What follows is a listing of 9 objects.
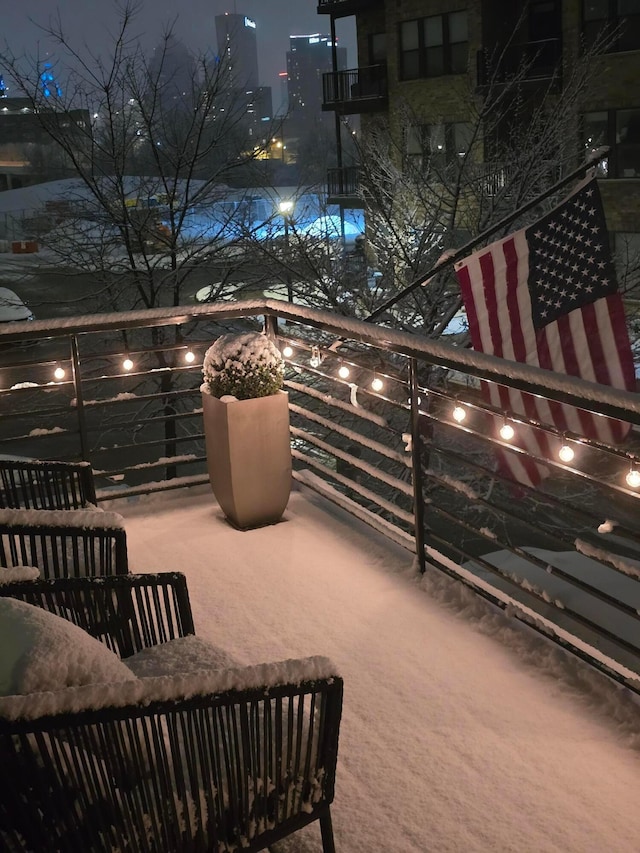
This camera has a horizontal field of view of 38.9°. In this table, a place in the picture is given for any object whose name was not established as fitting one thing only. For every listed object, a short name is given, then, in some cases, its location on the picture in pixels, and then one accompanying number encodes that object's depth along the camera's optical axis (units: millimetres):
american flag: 4395
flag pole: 4957
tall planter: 4781
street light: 13156
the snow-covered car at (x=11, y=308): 13664
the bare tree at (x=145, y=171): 12492
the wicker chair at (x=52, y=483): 3916
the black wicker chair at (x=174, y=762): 1738
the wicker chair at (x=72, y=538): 3082
